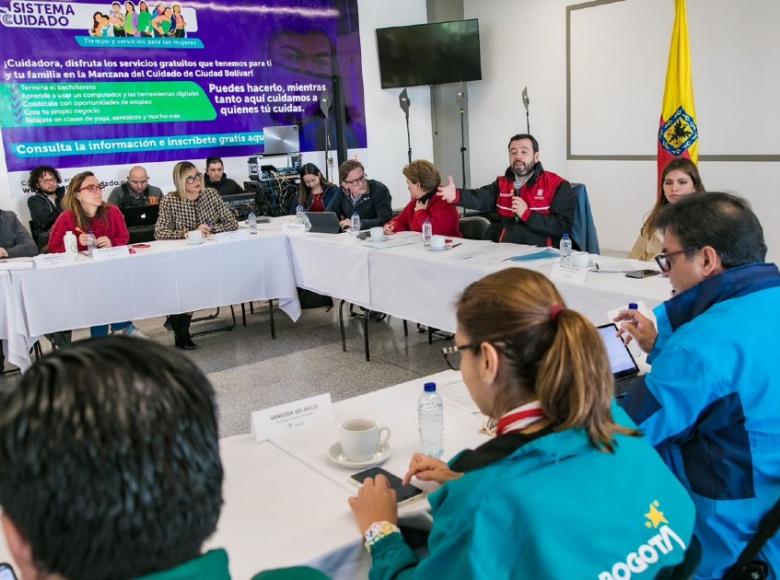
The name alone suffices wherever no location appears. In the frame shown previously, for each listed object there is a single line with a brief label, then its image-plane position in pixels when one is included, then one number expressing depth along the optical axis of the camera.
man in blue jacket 1.40
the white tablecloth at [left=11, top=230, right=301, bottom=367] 4.05
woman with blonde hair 4.95
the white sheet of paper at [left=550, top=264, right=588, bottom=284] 3.18
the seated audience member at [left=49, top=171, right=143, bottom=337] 4.50
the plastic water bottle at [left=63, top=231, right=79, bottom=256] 4.32
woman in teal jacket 0.97
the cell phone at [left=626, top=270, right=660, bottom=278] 3.18
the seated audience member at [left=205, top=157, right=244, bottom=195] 6.88
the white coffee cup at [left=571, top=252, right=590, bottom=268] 3.36
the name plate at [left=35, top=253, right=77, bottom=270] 4.09
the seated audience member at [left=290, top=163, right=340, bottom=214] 5.76
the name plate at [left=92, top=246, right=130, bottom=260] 4.29
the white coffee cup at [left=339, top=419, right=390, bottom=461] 1.54
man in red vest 4.19
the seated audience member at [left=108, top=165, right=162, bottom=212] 6.39
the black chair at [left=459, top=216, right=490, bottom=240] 4.59
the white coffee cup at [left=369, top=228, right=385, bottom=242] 4.41
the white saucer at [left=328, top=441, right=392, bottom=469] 1.53
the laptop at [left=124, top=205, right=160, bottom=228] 5.79
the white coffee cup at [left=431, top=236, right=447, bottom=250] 4.01
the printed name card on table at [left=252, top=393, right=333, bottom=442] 1.70
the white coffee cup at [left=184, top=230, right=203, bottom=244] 4.70
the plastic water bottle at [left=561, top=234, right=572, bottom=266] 3.44
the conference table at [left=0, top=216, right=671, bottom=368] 3.77
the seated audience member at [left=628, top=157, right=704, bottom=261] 3.40
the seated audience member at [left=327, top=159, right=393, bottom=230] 5.24
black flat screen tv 7.63
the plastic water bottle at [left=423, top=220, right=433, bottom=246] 4.24
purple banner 6.15
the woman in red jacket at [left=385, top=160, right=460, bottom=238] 4.67
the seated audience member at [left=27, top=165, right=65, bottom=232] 5.92
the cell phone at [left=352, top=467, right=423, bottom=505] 1.38
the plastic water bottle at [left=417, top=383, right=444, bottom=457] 1.60
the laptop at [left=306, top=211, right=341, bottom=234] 4.82
